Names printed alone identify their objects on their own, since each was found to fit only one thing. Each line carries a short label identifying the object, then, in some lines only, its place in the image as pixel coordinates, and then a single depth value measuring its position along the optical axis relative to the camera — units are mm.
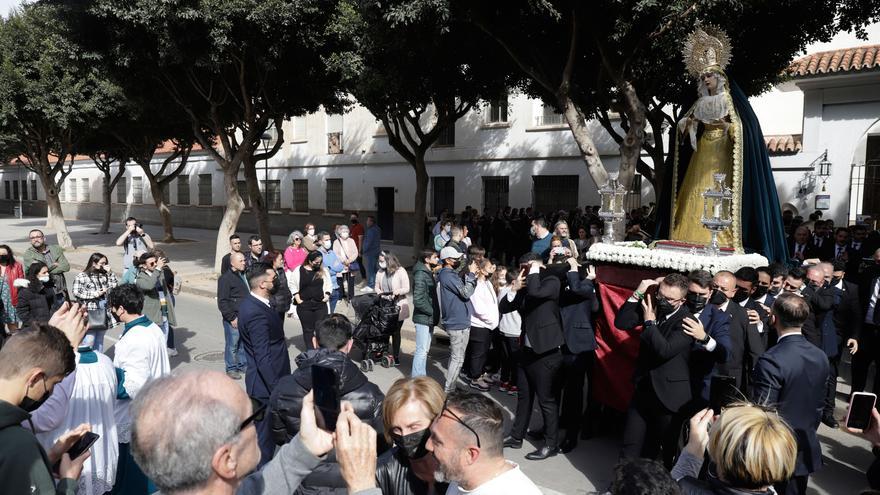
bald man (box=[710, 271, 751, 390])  5160
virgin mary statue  6895
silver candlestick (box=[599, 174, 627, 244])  7332
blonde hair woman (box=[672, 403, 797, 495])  2525
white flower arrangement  5863
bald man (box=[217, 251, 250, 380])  7914
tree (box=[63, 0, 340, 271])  12906
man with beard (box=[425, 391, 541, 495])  2416
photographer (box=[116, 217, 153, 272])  10961
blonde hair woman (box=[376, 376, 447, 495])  2820
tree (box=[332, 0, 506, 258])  10938
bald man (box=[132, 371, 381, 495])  1835
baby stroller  8586
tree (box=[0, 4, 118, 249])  19359
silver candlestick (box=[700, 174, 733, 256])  6164
